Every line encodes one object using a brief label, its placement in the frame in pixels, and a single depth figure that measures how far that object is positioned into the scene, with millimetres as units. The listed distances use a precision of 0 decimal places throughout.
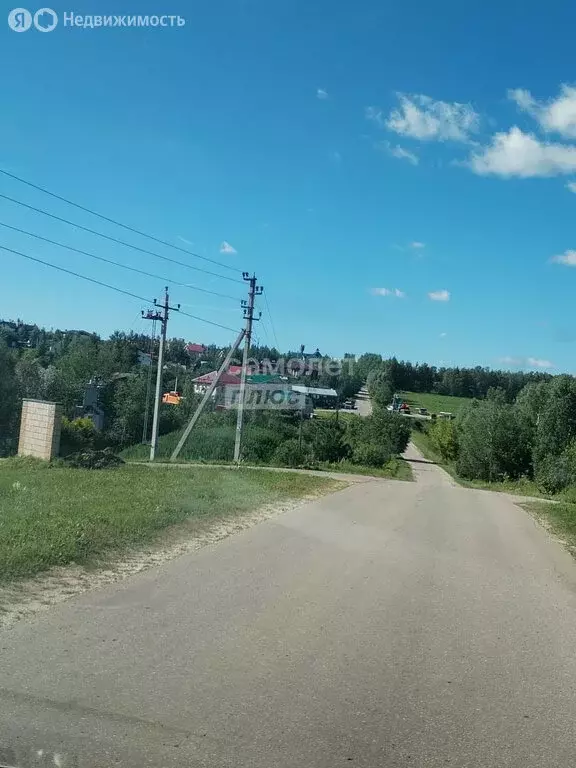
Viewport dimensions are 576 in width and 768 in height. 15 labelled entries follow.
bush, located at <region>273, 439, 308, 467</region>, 34156
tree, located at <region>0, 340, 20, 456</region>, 51316
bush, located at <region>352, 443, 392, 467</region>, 45344
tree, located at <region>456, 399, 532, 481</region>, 57750
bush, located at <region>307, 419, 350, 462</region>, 45875
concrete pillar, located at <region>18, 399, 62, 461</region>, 25828
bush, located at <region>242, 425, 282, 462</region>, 37469
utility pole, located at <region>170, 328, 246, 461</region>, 32894
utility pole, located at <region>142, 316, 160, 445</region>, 54181
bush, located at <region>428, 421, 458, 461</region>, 82438
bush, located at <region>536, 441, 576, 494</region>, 34969
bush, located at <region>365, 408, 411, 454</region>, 62375
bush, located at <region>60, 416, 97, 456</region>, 34888
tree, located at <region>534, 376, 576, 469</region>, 54419
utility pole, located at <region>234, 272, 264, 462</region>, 33844
